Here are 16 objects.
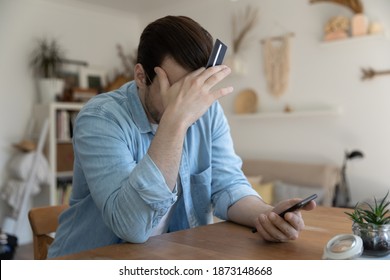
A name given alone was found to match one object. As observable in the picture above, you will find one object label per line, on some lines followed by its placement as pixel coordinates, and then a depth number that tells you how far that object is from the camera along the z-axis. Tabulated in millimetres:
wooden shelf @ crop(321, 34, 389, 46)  2959
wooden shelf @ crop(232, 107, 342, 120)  3184
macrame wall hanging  3477
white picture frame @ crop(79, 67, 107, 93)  4027
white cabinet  3510
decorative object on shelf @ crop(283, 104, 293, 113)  3428
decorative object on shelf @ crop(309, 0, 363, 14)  3045
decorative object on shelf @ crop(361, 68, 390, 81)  2979
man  836
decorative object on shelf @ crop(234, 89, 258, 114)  3738
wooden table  739
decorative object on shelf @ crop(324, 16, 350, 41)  3076
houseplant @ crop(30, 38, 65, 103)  3672
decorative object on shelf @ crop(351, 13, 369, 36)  2992
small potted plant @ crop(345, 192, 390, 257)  711
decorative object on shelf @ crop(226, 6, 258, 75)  3691
